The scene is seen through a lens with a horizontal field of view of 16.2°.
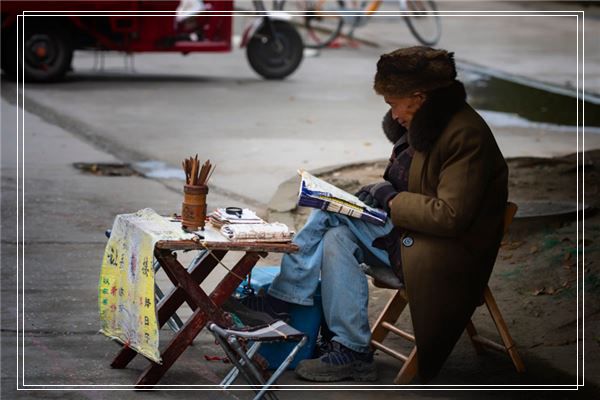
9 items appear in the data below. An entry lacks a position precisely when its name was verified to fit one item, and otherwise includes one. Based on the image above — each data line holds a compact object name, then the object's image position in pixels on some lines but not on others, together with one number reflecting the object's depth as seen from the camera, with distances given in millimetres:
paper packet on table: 8194
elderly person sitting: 8269
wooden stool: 8797
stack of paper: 8496
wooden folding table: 8111
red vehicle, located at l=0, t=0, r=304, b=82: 23047
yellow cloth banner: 8201
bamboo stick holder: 8324
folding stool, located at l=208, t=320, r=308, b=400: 7898
